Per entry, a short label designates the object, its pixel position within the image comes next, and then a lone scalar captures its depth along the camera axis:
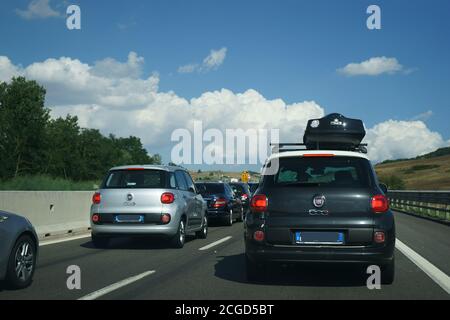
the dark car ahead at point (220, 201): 19.97
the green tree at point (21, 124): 73.88
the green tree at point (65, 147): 96.53
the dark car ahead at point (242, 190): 25.33
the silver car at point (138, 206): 12.04
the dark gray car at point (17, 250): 6.91
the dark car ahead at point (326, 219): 7.16
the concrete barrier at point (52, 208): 13.78
